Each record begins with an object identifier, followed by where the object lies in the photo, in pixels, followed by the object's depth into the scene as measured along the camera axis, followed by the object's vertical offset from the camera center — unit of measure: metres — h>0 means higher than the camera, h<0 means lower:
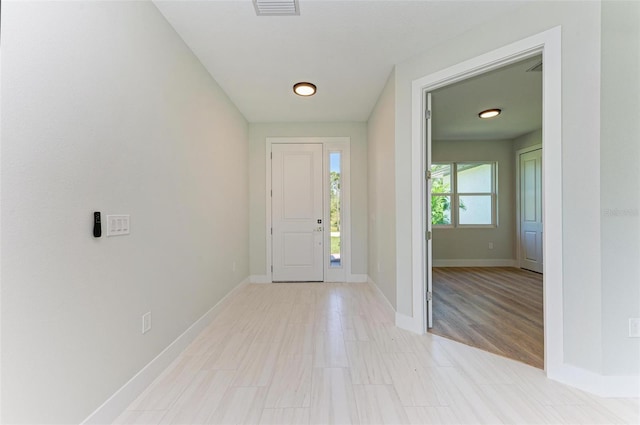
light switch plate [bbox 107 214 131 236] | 1.49 -0.06
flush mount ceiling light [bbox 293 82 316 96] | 3.08 +1.36
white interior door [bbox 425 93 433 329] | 2.55 -0.08
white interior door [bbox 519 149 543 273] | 5.07 -0.05
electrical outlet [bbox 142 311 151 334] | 1.77 -0.69
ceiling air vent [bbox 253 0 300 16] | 1.86 +1.37
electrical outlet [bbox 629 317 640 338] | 1.64 -0.68
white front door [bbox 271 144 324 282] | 4.38 -0.02
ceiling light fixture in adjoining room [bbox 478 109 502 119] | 4.07 +1.40
